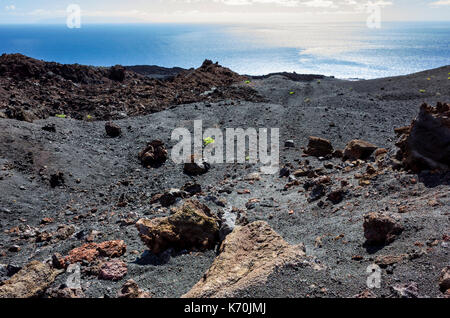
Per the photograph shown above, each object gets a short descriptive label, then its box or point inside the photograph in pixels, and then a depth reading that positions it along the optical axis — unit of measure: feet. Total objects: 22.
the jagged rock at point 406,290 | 10.00
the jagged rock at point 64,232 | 20.36
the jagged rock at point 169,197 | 24.02
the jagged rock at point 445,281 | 9.83
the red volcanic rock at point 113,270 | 13.65
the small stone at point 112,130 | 40.22
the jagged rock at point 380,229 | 13.60
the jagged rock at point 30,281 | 12.65
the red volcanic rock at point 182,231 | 15.61
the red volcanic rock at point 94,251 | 14.98
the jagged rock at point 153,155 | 34.73
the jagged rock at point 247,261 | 11.45
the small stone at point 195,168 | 32.42
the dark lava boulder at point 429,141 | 17.87
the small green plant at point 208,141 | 38.60
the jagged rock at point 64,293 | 12.05
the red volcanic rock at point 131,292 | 11.73
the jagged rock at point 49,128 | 36.42
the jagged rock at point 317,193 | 21.60
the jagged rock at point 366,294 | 10.41
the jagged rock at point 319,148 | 34.04
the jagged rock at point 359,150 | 29.53
